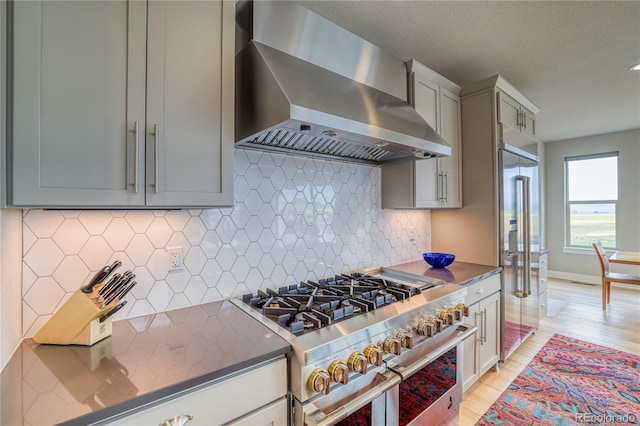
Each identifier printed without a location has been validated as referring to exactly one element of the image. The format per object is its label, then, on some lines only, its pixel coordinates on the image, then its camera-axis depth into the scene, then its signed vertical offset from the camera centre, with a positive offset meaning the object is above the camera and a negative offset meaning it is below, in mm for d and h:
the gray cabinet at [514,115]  2466 +924
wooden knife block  1051 -388
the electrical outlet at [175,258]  1432 -206
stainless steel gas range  1069 -556
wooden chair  3787 -816
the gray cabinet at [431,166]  2195 +397
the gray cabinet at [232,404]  827 -578
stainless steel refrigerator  2439 -222
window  5043 +295
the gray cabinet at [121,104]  894 +398
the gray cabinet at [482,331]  2065 -885
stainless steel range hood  1268 +610
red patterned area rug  1972 -1347
